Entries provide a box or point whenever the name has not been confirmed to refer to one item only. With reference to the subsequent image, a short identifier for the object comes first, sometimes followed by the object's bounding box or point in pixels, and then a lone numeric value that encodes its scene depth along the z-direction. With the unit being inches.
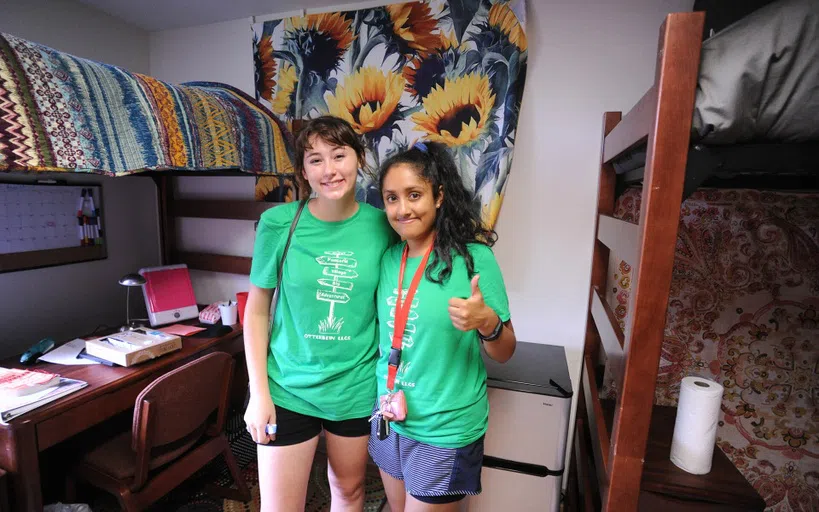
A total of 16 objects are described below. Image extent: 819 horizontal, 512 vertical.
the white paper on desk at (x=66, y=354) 64.6
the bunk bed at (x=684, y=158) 25.7
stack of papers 47.7
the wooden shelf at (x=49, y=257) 71.6
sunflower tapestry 68.2
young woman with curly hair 39.4
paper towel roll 42.9
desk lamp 72.0
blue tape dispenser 63.6
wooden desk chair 54.4
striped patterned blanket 40.9
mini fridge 58.2
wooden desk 47.4
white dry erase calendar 71.5
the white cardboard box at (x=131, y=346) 63.2
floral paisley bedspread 55.0
